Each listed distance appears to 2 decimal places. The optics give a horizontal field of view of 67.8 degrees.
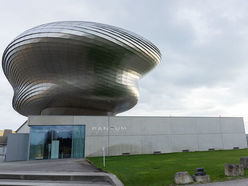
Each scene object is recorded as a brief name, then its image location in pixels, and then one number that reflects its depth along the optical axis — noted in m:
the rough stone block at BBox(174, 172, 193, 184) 7.04
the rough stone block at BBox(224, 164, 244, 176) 7.89
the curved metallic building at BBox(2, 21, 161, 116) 26.00
